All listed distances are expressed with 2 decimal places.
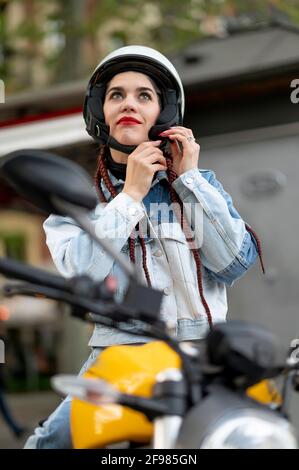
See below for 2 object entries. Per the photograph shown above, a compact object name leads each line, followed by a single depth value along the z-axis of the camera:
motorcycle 2.07
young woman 2.84
